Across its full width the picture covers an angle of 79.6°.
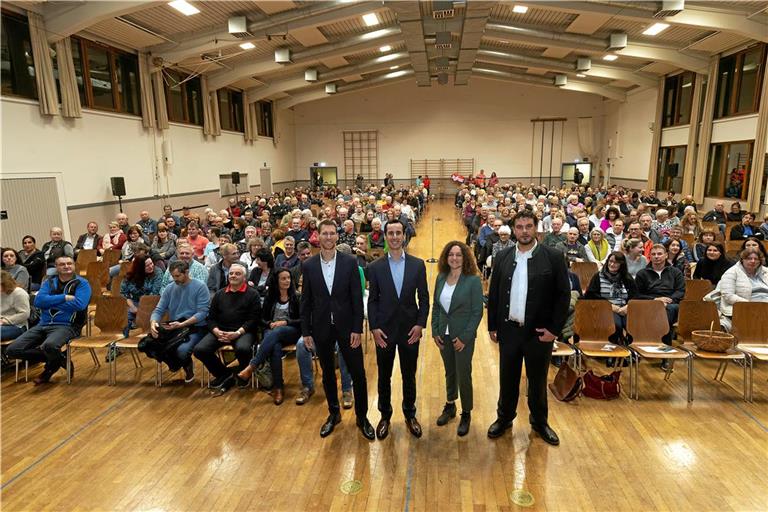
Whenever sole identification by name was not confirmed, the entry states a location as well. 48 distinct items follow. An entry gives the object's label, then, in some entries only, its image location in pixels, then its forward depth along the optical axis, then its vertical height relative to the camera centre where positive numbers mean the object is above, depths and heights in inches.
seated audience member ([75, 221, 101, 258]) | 303.9 -40.6
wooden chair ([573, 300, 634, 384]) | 164.6 -53.2
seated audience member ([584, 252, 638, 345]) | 176.7 -44.9
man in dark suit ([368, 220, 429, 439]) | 122.3 -33.9
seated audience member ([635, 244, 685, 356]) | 181.5 -44.4
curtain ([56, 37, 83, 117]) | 342.6 +73.9
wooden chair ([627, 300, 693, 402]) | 163.5 -53.3
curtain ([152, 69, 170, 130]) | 460.4 +75.9
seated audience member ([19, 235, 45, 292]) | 244.1 -43.0
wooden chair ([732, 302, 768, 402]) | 159.2 -53.3
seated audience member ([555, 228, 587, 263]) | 233.3 -38.6
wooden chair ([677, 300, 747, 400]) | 166.7 -53.1
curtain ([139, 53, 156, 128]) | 438.0 +80.6
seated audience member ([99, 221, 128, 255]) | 289.6 -39.0
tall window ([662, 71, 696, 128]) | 548.7 +87.7
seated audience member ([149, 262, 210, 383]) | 165.8 -46.3
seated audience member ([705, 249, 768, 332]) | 170.1 -42.1
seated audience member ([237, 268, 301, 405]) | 156.4 -52.1
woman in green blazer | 125.8 -37.4
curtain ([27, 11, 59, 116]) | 315.8 +77.7
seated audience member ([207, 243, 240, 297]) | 197.9 -40.3
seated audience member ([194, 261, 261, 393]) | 159.3 -50.8
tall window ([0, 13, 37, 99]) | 305.0 +80.7
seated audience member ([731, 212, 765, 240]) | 292.1 -38.9
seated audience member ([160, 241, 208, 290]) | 193.9 -40.6
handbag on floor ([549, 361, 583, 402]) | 148.3 -68.6
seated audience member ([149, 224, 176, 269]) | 248.2 -38.5
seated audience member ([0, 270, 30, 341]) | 172.7 -48.6
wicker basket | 149.8 -55.3
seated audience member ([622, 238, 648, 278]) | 195.3 -36.1
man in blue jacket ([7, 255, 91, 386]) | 168.1 -53.9
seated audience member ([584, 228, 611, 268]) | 232.1 -38.4
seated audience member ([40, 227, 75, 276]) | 253.3 -39.0
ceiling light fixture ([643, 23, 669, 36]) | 420.3 +130.8
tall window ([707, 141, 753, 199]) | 441.1 +0.2
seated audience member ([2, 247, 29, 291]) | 203.6 -39.2
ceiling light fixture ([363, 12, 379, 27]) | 469.7 +159.2
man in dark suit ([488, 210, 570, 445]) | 116.3 -35.1
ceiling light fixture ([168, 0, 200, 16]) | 348.2 +129.8
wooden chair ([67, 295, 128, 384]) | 178.7 -53.2
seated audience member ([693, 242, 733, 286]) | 204.2 -41.4
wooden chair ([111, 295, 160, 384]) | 171.0 -54.6
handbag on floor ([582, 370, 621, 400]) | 152.1 -70.3
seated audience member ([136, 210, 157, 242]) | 331.1 -34.8
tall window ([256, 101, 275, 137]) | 761.6 +93.4
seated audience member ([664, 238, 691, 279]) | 213.6 -40.1
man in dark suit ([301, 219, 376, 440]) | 124.3 -34.6
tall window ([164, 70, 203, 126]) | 491.2 +88.1
